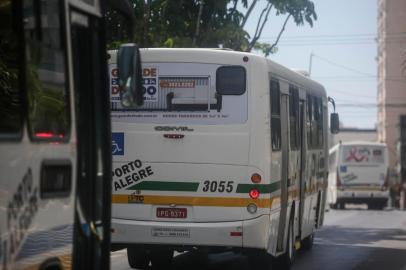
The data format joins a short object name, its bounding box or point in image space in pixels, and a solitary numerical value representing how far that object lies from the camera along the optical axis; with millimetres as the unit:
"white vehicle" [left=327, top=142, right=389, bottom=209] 48562
